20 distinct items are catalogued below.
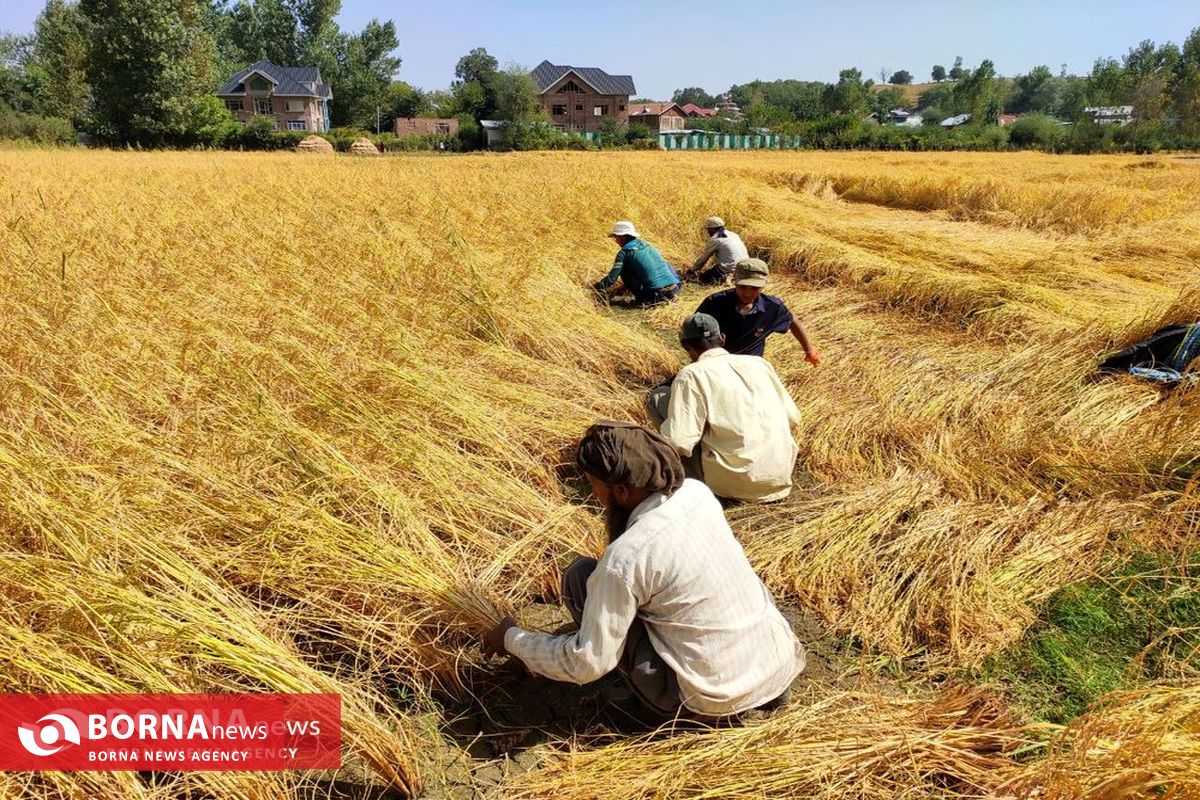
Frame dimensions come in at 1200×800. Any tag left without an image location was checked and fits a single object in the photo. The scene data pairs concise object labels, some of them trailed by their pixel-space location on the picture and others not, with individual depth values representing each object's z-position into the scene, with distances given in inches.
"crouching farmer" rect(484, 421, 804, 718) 65.1
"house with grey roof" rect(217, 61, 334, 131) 2030.0
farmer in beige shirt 114.3
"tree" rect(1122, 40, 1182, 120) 1569.9
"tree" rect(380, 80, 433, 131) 2330.2
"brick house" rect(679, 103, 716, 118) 3166.8
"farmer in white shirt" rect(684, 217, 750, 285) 280.7
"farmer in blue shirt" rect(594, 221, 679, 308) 248.5
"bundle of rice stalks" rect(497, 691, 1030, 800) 63.5
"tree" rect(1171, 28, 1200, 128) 1480.3
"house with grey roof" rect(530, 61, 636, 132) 2235.5
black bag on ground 157.5
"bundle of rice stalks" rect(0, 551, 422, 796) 61.3
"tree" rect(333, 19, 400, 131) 2248.9
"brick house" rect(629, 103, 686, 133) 2586.1
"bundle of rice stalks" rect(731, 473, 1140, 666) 91.9
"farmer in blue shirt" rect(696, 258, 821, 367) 159.3
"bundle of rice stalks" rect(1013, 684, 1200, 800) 52.6
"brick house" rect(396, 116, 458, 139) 2160.4
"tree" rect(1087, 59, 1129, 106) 1732.3
